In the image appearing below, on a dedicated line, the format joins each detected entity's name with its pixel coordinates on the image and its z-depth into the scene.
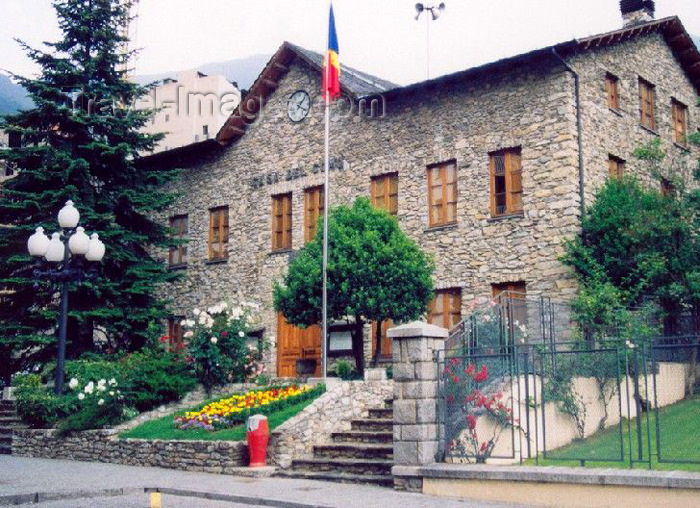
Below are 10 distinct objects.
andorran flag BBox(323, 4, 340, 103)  18.03
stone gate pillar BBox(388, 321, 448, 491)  10.95
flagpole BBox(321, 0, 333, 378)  16.00
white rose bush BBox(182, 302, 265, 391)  17.64
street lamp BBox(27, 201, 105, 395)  13.78
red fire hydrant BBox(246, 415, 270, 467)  13.13
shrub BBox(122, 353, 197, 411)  17.19
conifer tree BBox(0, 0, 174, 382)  21.80
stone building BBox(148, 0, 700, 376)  18.27
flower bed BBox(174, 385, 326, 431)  14.98
